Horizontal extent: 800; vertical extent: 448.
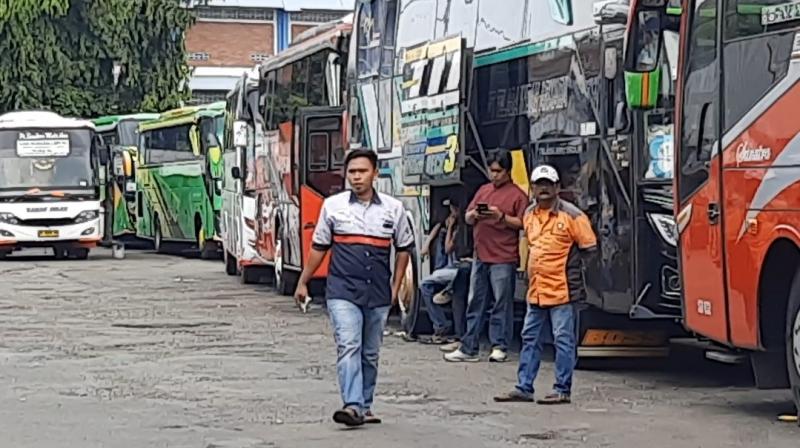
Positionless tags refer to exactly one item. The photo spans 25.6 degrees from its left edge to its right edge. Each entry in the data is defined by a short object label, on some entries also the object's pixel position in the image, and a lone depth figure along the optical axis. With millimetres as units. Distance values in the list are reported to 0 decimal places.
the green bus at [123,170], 43562
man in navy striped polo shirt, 11180
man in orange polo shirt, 12195
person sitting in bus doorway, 16641
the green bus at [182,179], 35969
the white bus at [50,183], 36375
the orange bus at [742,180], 10727
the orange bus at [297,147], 21781
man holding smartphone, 14750
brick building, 65375
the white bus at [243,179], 27438
